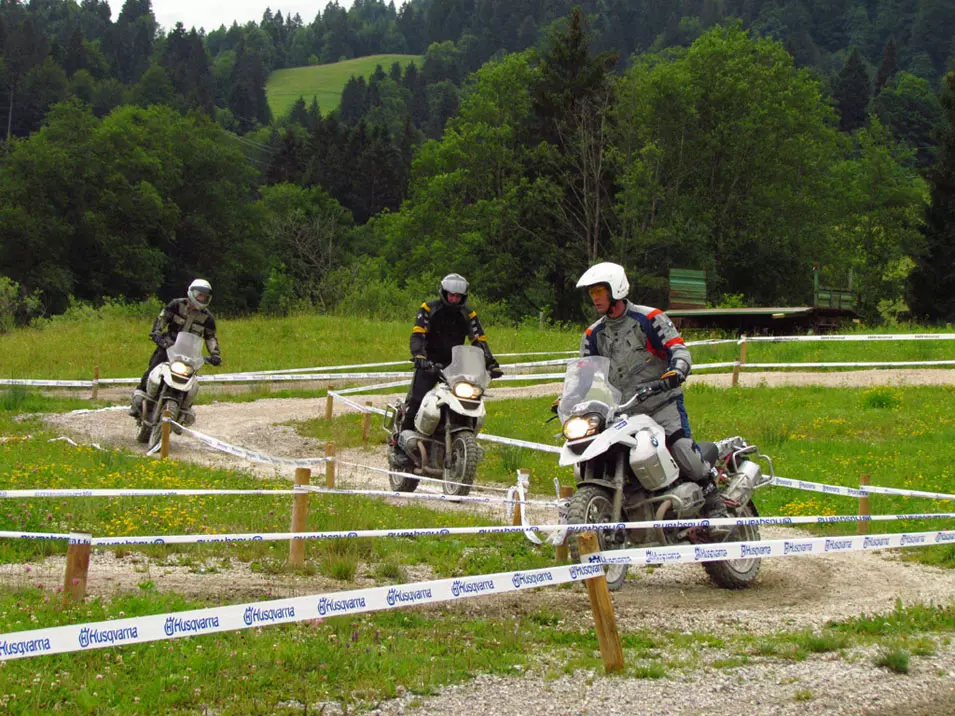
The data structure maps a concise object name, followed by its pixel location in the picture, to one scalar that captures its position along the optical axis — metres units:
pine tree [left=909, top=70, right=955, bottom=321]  52.67
